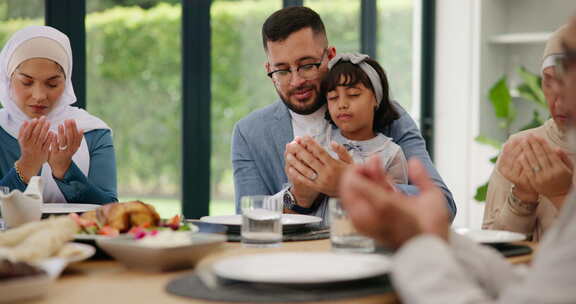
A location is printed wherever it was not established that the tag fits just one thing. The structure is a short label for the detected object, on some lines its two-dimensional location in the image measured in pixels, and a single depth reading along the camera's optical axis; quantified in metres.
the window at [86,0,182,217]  4.08
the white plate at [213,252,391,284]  1.27
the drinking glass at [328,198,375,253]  1.63
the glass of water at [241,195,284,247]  1.76
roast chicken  1.72
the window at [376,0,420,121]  5.58
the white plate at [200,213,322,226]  2.00
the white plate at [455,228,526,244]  1.71
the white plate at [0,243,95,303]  1.17
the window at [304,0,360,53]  5.14
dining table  1.25
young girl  2.63
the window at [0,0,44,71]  3.41
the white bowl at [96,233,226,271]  1.44
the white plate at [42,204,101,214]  2.11
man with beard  2.70
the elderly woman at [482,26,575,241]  2.00
